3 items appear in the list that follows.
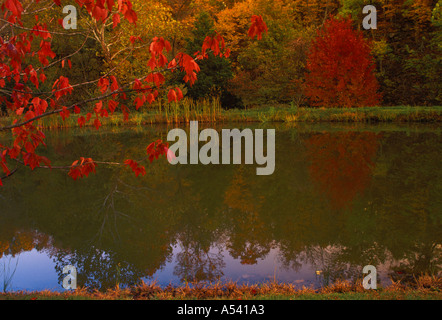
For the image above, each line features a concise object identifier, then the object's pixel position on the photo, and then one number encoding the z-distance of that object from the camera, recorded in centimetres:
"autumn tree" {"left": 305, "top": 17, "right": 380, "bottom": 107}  1953
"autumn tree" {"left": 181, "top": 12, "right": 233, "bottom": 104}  2473
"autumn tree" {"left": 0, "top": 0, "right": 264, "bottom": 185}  277
